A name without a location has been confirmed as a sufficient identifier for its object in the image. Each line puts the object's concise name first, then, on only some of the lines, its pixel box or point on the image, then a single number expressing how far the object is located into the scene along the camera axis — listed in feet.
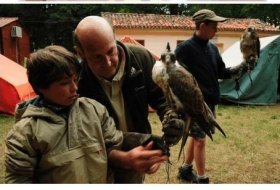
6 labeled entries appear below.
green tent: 11.47
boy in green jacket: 2.05
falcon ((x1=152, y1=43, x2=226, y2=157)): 2.85
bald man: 2.37
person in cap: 4.68
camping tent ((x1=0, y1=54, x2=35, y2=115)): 9.29
